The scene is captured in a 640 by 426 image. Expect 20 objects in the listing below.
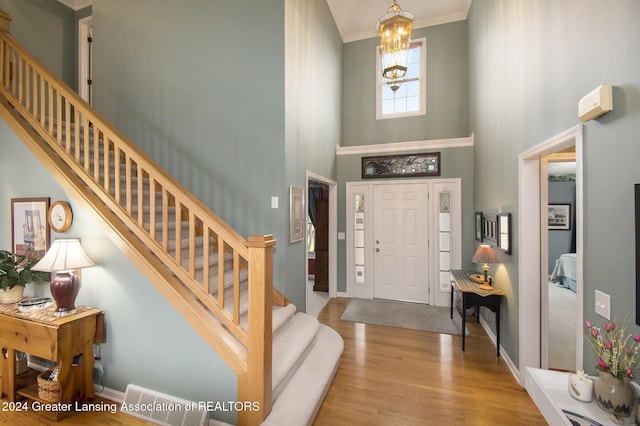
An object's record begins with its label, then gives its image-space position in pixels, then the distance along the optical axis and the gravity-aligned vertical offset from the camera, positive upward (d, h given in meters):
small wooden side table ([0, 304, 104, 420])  2.14 -1.03
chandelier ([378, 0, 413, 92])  2.61 +1.64
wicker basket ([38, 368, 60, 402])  2.17 -1.36
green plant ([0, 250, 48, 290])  2.48 -0.52
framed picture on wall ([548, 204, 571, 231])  6.66 -0.09
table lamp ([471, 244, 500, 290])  3.22 -0.50
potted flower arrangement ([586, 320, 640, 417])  1.25 -0.72
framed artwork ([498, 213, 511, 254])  2.99 -0.21
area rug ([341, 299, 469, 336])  4.03 -1.59
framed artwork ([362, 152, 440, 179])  4.98 +0.86
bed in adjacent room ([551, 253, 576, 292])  5.70 -1.23
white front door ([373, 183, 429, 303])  5.00 -0.52
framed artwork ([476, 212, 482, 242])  4.27 -0.20
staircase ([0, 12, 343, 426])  1.93 -0.46
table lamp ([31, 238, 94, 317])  2.23 -0.42
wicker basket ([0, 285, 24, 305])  2.55 -0.73
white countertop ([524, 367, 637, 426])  1.29 -0.94
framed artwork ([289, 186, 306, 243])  3.43 -0.01
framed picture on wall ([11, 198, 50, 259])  2.67 -0.12
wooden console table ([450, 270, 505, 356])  3.17 -0.97
